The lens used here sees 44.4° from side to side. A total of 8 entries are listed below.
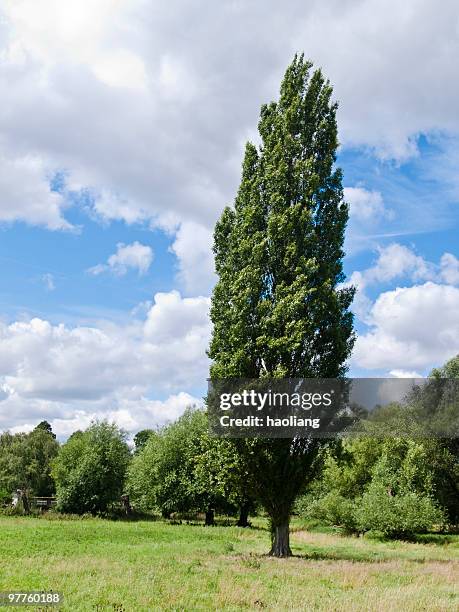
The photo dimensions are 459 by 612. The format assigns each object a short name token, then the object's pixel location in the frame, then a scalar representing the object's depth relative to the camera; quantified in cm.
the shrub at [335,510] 4306
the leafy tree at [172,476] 4525
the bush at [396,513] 3797
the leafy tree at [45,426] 10819
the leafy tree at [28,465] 5888
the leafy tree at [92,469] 4822
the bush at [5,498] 5525
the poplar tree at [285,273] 2448
